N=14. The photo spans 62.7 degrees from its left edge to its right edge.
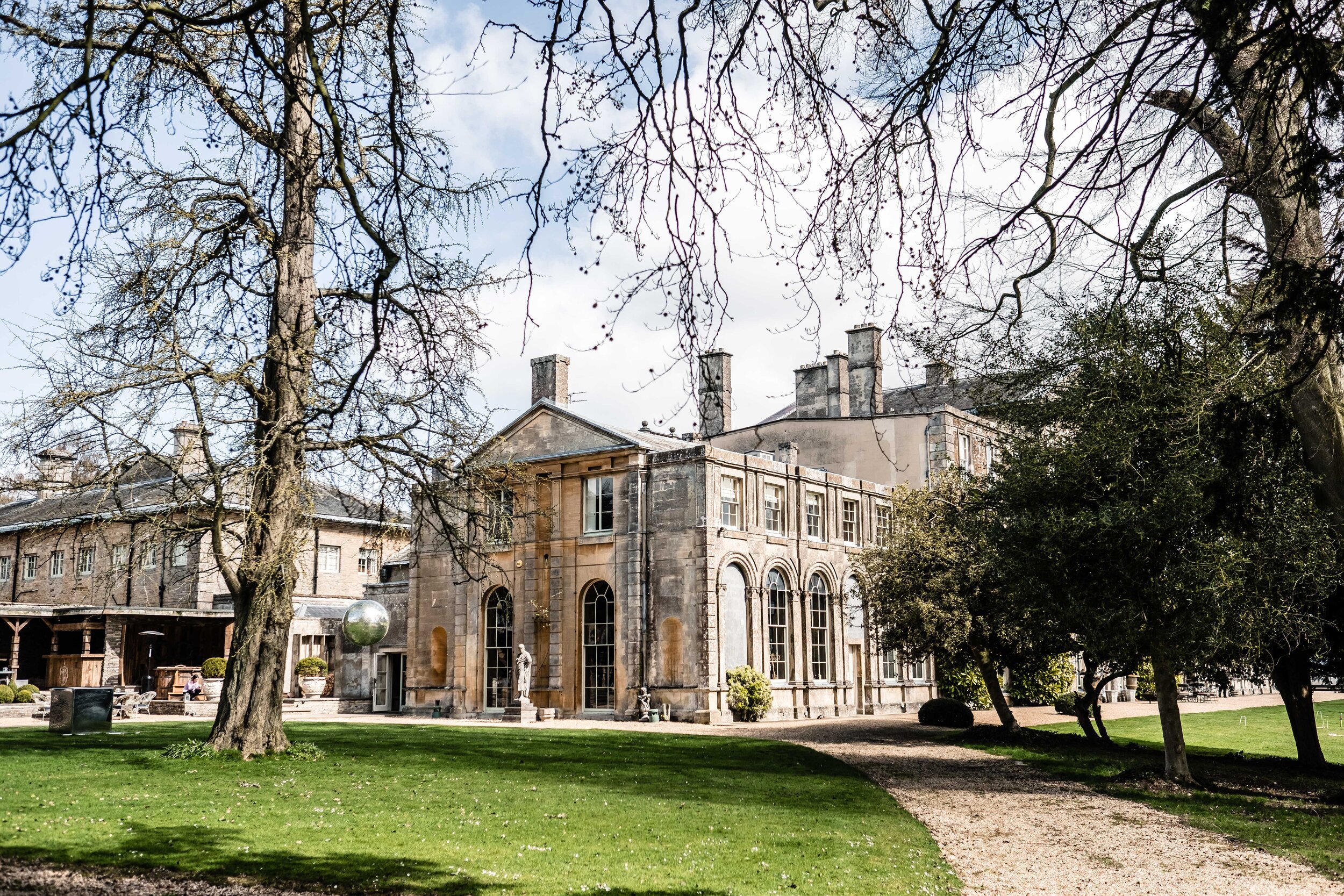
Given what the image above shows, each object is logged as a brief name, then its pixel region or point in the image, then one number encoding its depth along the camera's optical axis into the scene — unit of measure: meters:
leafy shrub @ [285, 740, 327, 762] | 17.11
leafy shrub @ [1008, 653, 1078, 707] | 38.25
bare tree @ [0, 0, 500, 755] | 14.80
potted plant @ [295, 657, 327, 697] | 41.59
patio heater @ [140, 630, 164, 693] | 42.25
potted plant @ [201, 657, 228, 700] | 37.66
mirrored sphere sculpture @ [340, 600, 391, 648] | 32.38
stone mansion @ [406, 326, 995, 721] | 32.59
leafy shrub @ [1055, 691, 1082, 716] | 34.94
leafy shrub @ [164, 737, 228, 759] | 16.34
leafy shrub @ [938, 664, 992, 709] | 37.41
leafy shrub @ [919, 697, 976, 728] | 30.64
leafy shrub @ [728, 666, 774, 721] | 31.73
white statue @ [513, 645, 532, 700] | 32.97
